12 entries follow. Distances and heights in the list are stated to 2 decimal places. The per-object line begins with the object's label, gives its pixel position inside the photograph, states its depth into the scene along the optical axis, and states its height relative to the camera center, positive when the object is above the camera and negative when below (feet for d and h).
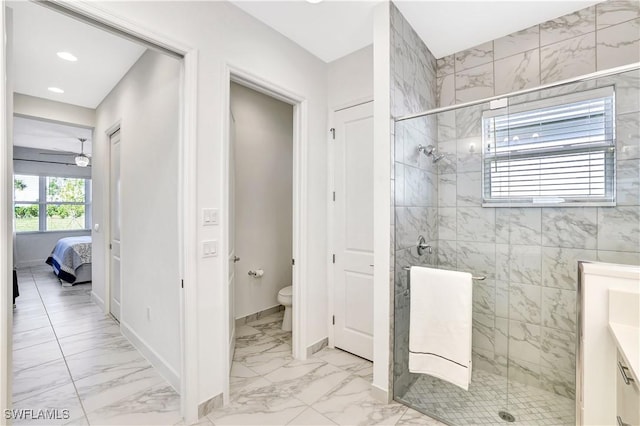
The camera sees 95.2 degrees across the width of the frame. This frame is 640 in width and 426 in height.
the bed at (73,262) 15.72 -2.84
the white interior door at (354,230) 8.27 -0.58
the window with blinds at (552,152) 5.91 +1.29
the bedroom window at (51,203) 21.58 +0.56
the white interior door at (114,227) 10.87 -0.64
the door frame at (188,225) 5.70 -0.29
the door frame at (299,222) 8.18 -0.32
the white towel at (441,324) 5.65 -2.31
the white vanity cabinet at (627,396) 3.28 -2.27
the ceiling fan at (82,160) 17.07 +2.95
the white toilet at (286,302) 9.82 -3.08
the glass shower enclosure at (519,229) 5.91 -0.41
